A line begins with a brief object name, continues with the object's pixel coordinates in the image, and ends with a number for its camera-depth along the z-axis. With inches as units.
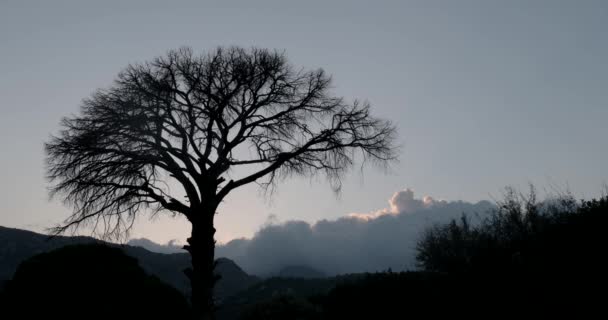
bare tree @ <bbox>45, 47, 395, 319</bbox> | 570.3
